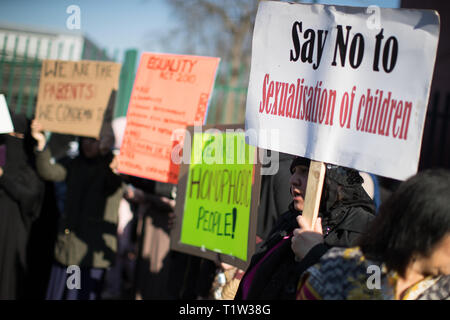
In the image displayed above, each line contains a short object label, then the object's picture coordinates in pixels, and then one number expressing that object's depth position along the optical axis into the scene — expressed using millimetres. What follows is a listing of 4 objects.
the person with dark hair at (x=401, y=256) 2829
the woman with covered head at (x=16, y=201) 4866
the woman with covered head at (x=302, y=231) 3113
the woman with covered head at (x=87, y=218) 4669
